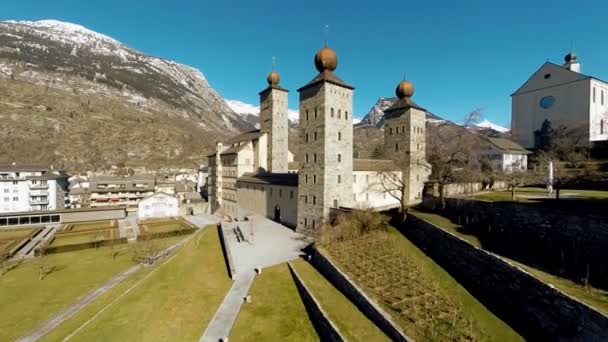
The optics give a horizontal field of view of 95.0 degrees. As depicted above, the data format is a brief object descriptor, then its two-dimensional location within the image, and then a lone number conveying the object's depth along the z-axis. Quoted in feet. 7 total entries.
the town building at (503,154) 125.39
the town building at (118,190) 195.72
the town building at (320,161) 89.56
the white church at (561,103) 125.29
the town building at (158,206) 172.04
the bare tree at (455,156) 84.49
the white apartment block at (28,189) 173.47
